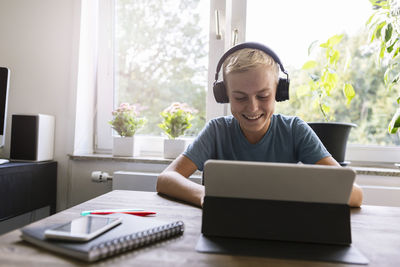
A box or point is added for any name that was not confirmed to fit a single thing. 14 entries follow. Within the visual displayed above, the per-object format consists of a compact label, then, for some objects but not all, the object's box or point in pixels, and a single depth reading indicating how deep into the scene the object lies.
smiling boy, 1.23
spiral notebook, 0.57
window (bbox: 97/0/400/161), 2.13
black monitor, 1.85
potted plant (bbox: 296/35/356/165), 1.74
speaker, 1.95
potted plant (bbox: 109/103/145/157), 2.09
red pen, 0.90
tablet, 0.64
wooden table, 0.57
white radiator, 1.93
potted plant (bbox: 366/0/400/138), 1.70
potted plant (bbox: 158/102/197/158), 2.04
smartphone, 0.61
